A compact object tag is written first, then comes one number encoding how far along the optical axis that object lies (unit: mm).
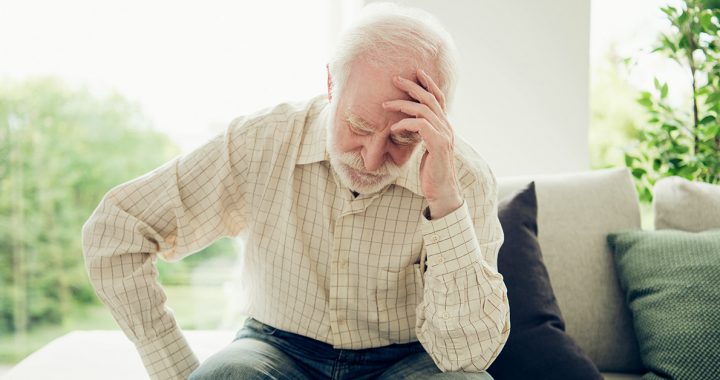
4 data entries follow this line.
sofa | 1931
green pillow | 1731
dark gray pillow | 1705
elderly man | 1369
